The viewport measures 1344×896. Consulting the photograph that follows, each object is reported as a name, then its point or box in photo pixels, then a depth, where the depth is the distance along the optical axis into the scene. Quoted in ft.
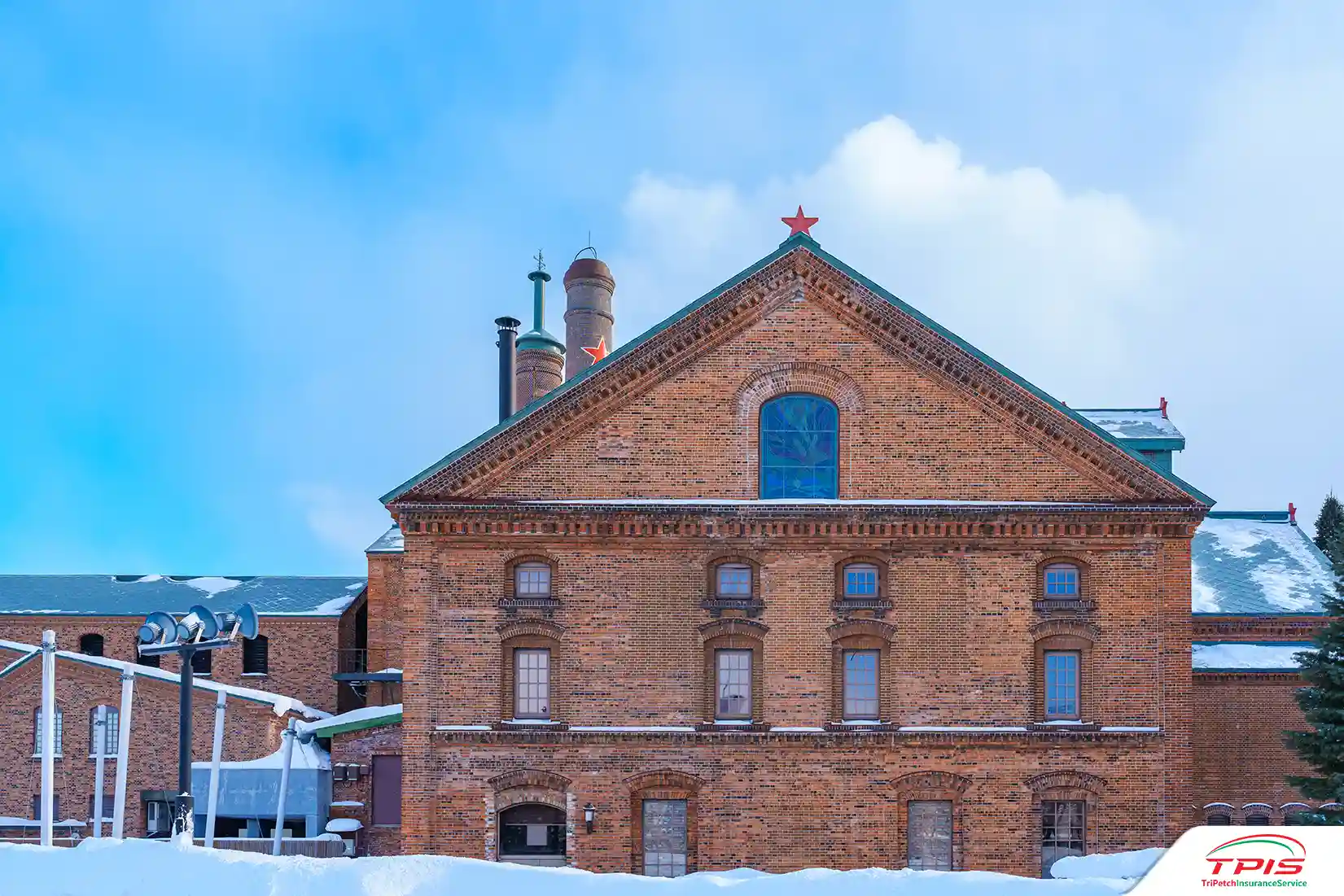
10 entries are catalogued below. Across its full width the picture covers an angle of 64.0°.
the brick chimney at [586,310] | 121.90
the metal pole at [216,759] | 77.97
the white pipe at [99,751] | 83.35
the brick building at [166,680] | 92.43
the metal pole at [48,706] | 59.41
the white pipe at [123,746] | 62.39
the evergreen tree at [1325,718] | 63.98
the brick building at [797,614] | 65.10
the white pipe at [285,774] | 82.74
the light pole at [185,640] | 54.03
